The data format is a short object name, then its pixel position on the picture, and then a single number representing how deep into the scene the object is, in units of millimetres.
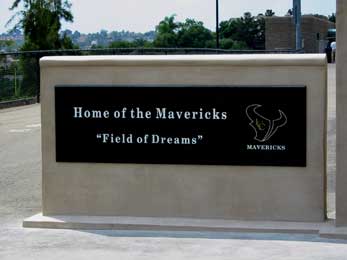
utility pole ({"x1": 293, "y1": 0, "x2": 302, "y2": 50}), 36594
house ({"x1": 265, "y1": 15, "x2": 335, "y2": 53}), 62844
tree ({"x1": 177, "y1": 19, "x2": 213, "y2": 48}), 64312
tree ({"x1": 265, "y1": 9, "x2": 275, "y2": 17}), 95225
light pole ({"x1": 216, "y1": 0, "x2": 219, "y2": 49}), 49391
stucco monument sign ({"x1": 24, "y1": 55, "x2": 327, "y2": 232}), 9453
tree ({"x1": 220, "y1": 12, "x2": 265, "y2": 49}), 80812
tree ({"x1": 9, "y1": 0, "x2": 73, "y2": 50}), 40047
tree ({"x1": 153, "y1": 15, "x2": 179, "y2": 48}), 62847
